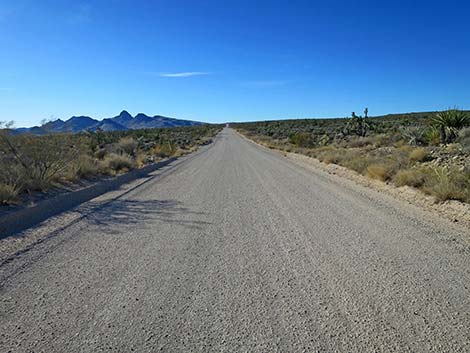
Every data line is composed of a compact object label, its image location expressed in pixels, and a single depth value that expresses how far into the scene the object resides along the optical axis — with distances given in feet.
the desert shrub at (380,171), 42.06
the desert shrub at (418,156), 49.29
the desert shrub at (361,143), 90.82
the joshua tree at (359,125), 126.53
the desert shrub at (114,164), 56.95
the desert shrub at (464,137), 53.92
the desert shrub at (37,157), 39.04
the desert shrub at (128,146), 89.70
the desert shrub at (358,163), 49.76
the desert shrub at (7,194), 31.12
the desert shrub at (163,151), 98.07
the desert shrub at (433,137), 69.26
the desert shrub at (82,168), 47.29
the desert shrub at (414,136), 72.90
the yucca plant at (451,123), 67.13
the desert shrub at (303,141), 115.67
